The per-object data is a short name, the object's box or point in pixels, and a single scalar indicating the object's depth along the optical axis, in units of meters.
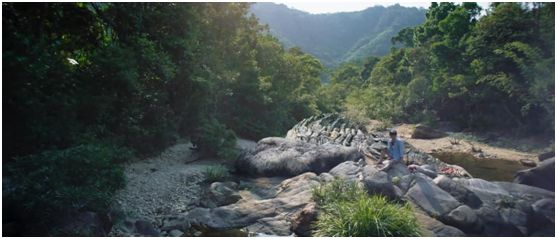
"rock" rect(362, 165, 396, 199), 8.23
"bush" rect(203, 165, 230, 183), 11.34
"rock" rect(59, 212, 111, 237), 6.20
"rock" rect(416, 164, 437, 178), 9.59
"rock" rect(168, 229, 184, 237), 7.53
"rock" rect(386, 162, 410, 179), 8.94
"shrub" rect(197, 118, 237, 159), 13.31
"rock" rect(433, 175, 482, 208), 8.31
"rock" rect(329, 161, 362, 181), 9.31
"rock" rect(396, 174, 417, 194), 8.55
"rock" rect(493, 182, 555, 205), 8.71
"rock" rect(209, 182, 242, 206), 9.30
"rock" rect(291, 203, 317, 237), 7.40
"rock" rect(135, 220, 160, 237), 7.43
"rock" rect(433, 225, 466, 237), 7.29
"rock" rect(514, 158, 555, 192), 10.35
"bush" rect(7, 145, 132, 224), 6.15
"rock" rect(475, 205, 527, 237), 7.72
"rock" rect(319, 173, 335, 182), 9.24
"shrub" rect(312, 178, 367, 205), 7.93
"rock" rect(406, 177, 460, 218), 7.88
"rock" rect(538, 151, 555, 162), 14.74
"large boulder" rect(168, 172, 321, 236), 7.82
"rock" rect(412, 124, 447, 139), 24.55
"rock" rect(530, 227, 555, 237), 7.68
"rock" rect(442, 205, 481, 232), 7.62
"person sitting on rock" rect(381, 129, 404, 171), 9.22
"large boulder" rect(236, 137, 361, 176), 11.74
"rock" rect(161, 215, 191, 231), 7.84
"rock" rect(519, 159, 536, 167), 15.77
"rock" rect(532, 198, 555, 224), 7.99
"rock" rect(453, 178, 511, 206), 8.46
